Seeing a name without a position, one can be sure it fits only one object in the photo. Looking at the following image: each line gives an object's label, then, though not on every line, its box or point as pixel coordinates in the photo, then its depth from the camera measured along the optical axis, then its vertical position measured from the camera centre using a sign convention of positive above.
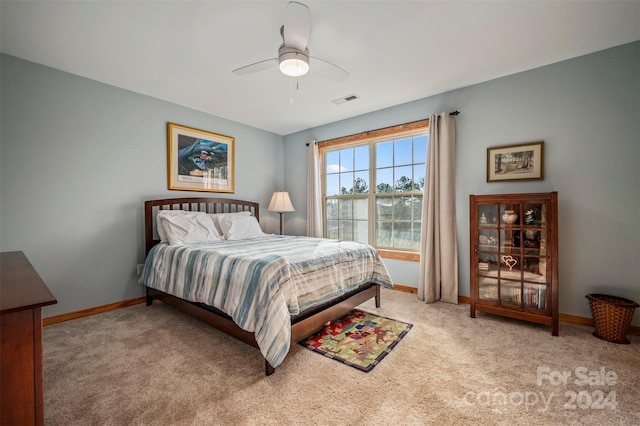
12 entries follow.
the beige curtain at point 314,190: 4.61 +0.37
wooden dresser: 0.94 -0.53
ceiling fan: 1.76 +1.21
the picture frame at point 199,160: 3.69 +0.78
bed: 1.92 -0.59
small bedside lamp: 4.61 +0.15
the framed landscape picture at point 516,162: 2.81 +0.54
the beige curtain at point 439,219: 3.28 -0.10
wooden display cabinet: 2.48 -0.45
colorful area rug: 2.07 -1.13
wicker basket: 2.21 -0.91
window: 3.74 +0.40
